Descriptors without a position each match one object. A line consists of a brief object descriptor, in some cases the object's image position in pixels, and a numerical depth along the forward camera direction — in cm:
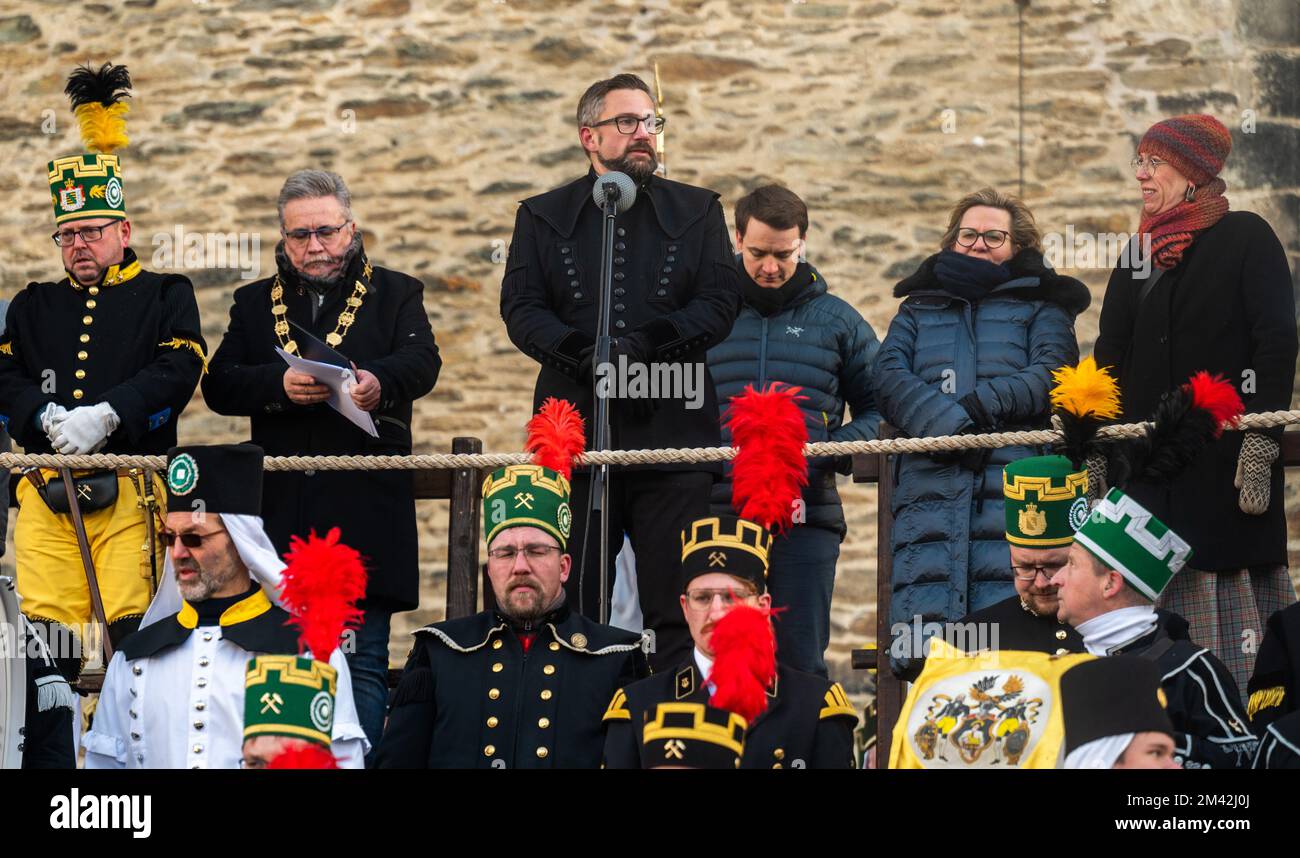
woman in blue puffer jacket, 1456
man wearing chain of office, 1474
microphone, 1470
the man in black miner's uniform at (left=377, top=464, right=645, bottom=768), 1273
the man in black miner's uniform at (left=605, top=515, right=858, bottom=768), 1191
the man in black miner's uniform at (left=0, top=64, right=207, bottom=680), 1451
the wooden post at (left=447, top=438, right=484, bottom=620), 1542
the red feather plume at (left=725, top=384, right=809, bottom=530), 1321
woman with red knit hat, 1402
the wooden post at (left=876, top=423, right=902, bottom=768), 1445
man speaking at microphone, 1445
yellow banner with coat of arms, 1077
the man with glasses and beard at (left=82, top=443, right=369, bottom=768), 1287
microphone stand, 1408
